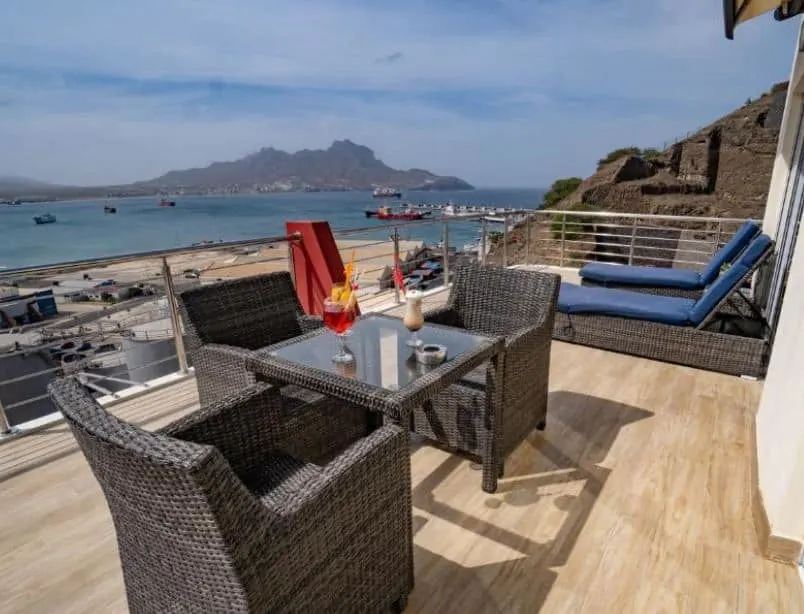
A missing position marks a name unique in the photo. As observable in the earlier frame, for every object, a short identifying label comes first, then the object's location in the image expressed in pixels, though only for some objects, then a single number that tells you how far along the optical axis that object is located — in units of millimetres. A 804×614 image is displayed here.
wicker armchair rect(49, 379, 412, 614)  727
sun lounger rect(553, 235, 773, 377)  2918
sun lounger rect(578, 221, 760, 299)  3789
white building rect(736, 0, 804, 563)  1449
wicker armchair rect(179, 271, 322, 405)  1994
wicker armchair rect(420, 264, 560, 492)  1887
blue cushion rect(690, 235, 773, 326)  2902
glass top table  1384
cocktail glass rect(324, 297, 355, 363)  1646
